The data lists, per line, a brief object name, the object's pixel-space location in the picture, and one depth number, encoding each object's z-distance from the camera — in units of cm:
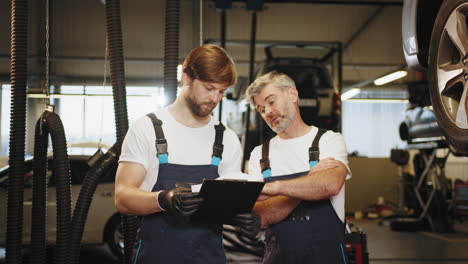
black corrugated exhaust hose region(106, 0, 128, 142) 302
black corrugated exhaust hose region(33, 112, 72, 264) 301
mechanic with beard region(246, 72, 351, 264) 220
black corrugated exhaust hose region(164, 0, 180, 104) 294
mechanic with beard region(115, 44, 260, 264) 198
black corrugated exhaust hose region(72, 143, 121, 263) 301
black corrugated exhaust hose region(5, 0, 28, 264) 331
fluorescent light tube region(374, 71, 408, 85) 985
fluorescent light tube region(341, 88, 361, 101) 1253
